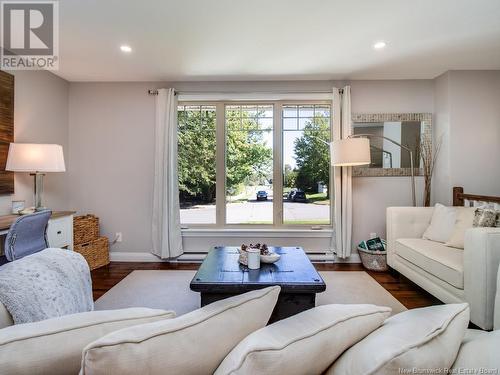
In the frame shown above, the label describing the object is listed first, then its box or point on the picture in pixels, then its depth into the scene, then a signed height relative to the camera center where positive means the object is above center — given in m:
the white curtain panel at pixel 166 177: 3.79 +0.14
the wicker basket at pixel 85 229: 3.40 -0.51
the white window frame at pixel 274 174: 3.99 +0.19
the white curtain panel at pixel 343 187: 3.74 +0.01
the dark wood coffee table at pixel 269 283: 1.85 -0.63
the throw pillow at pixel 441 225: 2.87 -0.39
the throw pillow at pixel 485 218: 2.48 -0.27
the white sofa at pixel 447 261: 1.95 -0.61
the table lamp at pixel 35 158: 2.79 +0.30
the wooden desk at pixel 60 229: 2.77 -0.42
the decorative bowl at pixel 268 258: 2.23 -0.55
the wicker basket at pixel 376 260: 3.48 -0.89
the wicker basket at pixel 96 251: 3.45 -0.80
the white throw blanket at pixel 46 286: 0.96 -0.38
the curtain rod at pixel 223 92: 3.85 +1.30
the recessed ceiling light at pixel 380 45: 2.80 +1.43
